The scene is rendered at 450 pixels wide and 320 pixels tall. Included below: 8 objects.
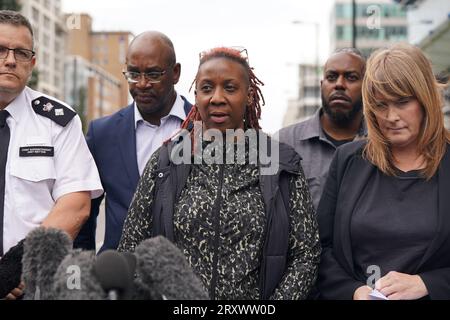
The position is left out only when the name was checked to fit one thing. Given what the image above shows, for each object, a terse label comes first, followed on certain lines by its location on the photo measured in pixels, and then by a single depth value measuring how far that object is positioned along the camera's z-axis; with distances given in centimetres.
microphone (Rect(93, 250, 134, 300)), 181
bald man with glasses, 402
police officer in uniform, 313
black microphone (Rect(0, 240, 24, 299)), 265
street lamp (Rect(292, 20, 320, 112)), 3320
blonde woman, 283
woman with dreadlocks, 287
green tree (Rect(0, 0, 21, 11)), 2853
